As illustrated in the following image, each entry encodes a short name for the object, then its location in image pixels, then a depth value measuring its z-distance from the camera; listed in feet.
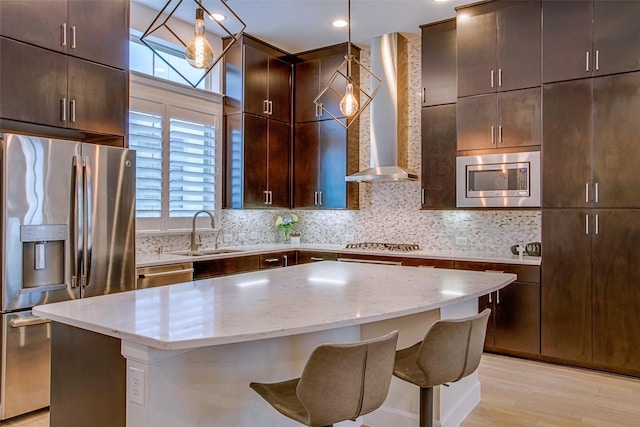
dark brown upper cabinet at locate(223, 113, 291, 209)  16.21
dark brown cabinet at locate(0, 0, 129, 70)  9.53
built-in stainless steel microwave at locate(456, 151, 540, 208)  13.14
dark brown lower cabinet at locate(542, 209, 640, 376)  11.64
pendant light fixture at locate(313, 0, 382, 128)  17.12
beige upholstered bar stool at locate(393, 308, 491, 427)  6.25
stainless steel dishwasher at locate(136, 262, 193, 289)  11.71
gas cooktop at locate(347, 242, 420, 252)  15.71
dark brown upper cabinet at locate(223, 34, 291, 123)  16.21
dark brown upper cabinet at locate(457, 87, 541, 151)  13.24
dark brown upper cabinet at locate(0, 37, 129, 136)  9.45
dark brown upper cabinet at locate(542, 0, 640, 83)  11.66
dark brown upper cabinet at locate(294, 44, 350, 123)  17.38
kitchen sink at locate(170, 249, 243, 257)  14.52
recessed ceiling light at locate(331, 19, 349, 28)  15.00
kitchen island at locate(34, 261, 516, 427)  5.19
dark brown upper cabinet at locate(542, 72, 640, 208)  11.68
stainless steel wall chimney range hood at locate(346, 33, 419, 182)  16.15
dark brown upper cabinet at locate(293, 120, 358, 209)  17.35
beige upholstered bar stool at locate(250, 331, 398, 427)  5.03
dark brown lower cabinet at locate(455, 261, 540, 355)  12.82
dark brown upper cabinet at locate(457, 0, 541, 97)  13.21
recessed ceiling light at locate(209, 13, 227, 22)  14.32
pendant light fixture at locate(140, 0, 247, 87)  6.70
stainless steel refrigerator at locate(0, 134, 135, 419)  9.21
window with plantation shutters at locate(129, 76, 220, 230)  13.69
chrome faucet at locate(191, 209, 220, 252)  15.10
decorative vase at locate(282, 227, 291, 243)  19.36
